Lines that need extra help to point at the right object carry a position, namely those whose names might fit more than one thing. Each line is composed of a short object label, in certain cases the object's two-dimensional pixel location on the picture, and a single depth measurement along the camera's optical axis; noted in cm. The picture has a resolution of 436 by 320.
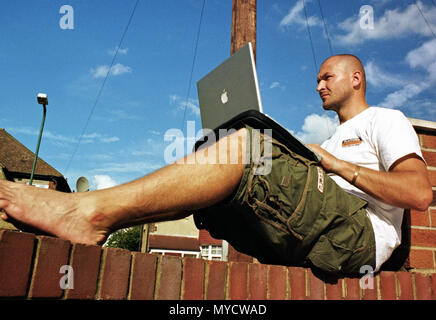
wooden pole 421
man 119
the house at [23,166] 2559
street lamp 1171
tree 3564
